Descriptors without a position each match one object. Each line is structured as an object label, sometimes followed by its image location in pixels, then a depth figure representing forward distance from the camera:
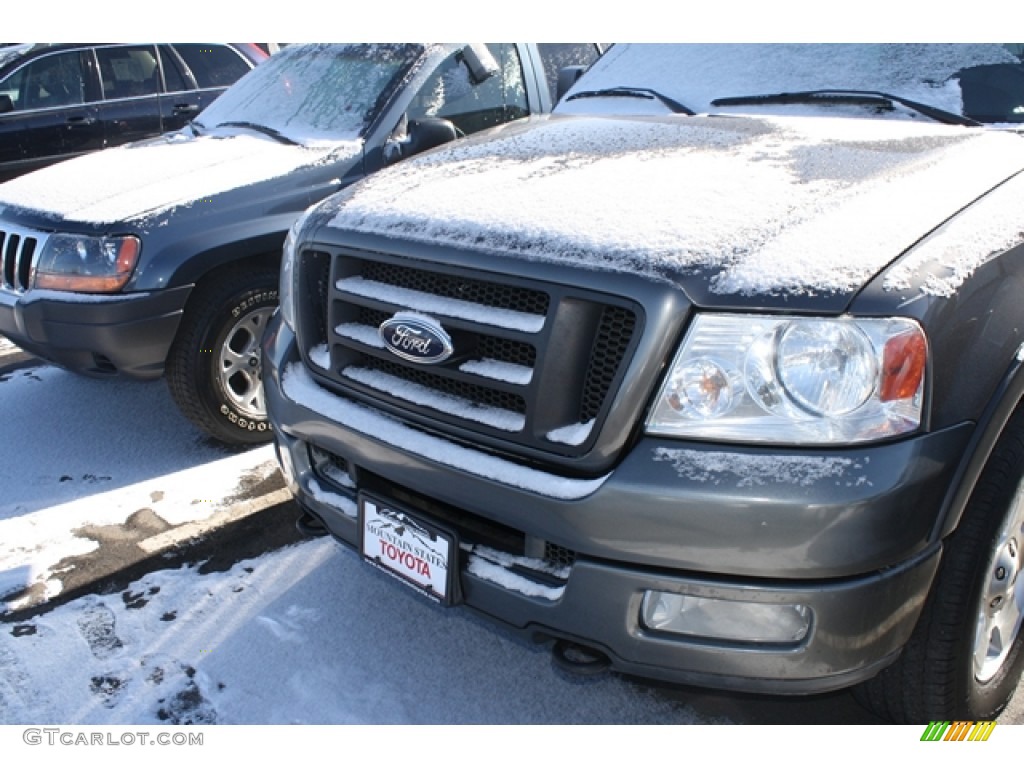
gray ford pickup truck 1.73
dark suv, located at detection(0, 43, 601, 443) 3.53
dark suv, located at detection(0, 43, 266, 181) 7.36
